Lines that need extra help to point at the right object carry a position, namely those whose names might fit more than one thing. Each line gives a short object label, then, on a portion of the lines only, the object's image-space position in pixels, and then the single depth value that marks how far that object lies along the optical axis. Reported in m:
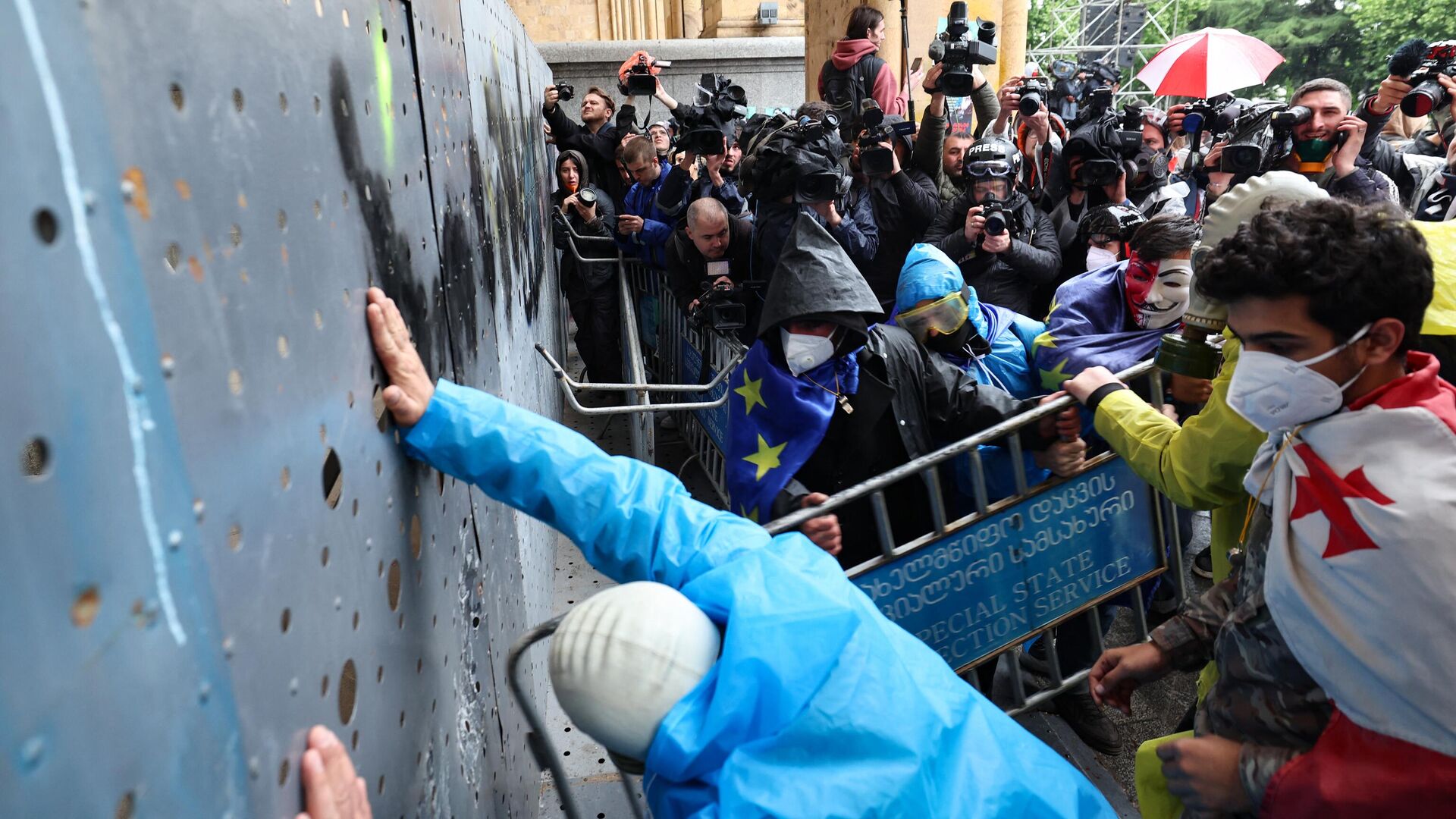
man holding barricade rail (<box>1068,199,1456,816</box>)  1.34
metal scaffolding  24.39
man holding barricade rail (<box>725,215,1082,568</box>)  2.89
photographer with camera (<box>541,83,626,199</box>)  7.33
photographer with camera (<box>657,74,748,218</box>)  5.32
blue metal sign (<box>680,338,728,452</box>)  4.72
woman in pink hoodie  6.04
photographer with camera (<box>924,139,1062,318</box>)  4.35
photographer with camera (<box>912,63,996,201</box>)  4.92
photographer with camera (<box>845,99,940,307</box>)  4.71
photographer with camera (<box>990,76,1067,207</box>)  5.33
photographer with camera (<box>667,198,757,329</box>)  4.61
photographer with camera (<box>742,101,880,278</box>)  4.19
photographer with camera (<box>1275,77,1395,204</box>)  4.03
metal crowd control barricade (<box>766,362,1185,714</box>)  2.72
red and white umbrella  7.45
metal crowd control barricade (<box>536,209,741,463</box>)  3.07
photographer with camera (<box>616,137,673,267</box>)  5.86
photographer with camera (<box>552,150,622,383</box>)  6.59
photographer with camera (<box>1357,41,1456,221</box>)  4.35
